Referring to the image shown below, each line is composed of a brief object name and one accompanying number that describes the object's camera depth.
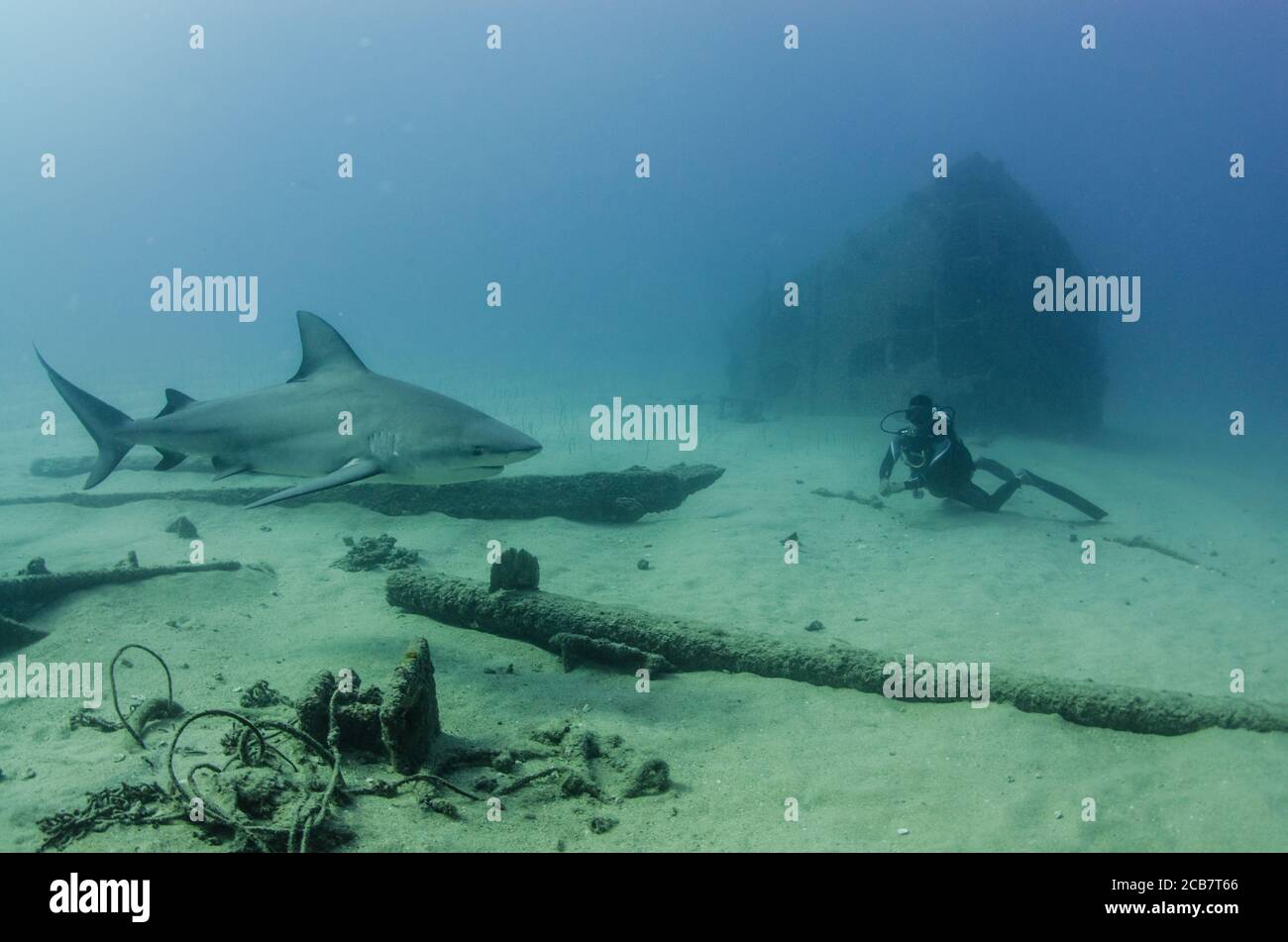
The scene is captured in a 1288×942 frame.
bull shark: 5.88
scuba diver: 12.34
